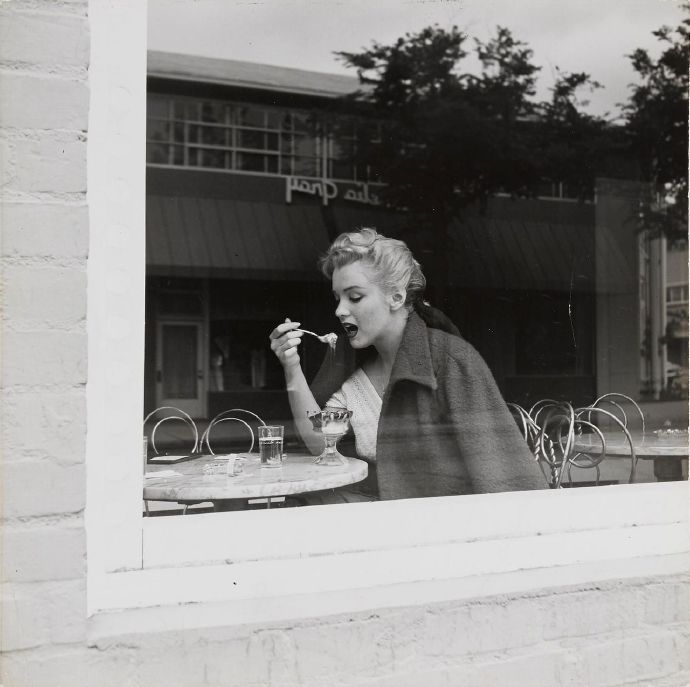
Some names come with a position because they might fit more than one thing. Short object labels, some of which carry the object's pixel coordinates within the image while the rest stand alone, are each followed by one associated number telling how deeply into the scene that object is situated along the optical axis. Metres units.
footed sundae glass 2.37
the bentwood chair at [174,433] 2.50
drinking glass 2.33
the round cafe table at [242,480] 1.91
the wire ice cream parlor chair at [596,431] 2.60
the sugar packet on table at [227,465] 2.19
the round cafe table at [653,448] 2.48
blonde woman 2.19
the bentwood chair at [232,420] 2.51
